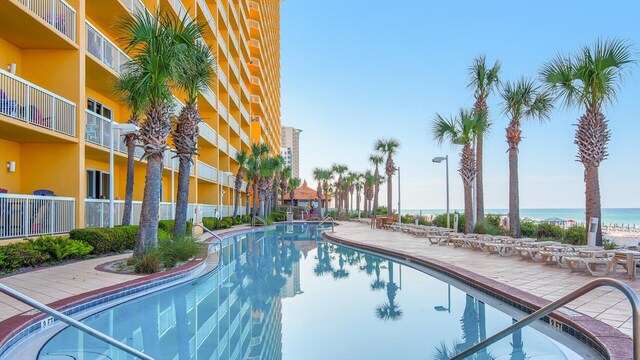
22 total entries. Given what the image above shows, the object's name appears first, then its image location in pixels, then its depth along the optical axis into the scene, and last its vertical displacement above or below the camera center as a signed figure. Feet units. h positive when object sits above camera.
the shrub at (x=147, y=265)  30.96 -5.30
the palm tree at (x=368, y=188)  187.95 +2.30
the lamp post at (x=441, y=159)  74.38 +6.01
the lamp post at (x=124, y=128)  38.32 +5.95
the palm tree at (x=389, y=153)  122.42 +11.73
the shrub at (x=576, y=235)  49.57 -5.14
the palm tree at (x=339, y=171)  193.30 +10.30
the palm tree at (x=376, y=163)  147.64 +10.75
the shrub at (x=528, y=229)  62.17 -5.44
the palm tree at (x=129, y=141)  40.47 +5.90
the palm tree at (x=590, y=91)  41.09 +10.59
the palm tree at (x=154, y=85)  33.81 +8.89
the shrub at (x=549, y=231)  57.72 -5.45
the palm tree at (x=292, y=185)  188.94 +3.97
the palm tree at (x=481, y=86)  68.74 +17.81
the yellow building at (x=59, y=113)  34.19 +7.32
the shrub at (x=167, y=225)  55.01 -4.32
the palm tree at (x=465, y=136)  65.00 +9.08
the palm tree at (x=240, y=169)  109.30 +6.38
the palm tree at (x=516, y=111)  59.82 +12.07
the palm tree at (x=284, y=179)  169.62 +6.01
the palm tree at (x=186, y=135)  45.42 +6.62
